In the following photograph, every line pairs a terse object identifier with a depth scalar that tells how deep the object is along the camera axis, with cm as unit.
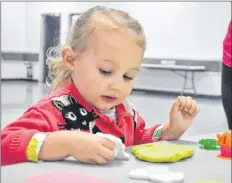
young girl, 71
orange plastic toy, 74
